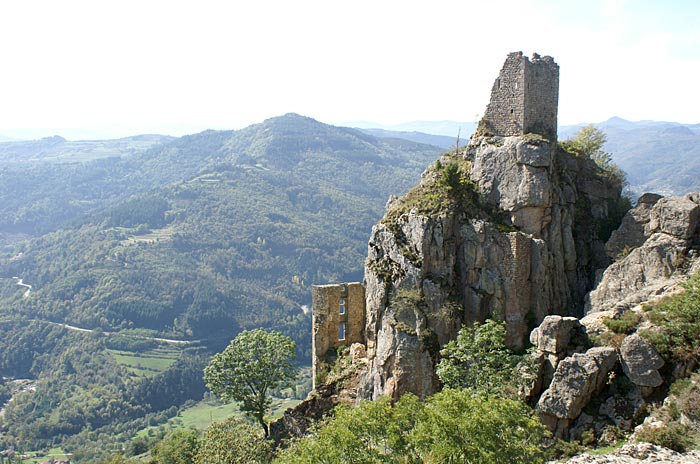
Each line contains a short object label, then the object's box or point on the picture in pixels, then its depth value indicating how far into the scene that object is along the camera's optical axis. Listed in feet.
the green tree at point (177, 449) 163.40
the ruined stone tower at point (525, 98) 128.36
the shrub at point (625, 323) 93.40
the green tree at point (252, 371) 144.05
